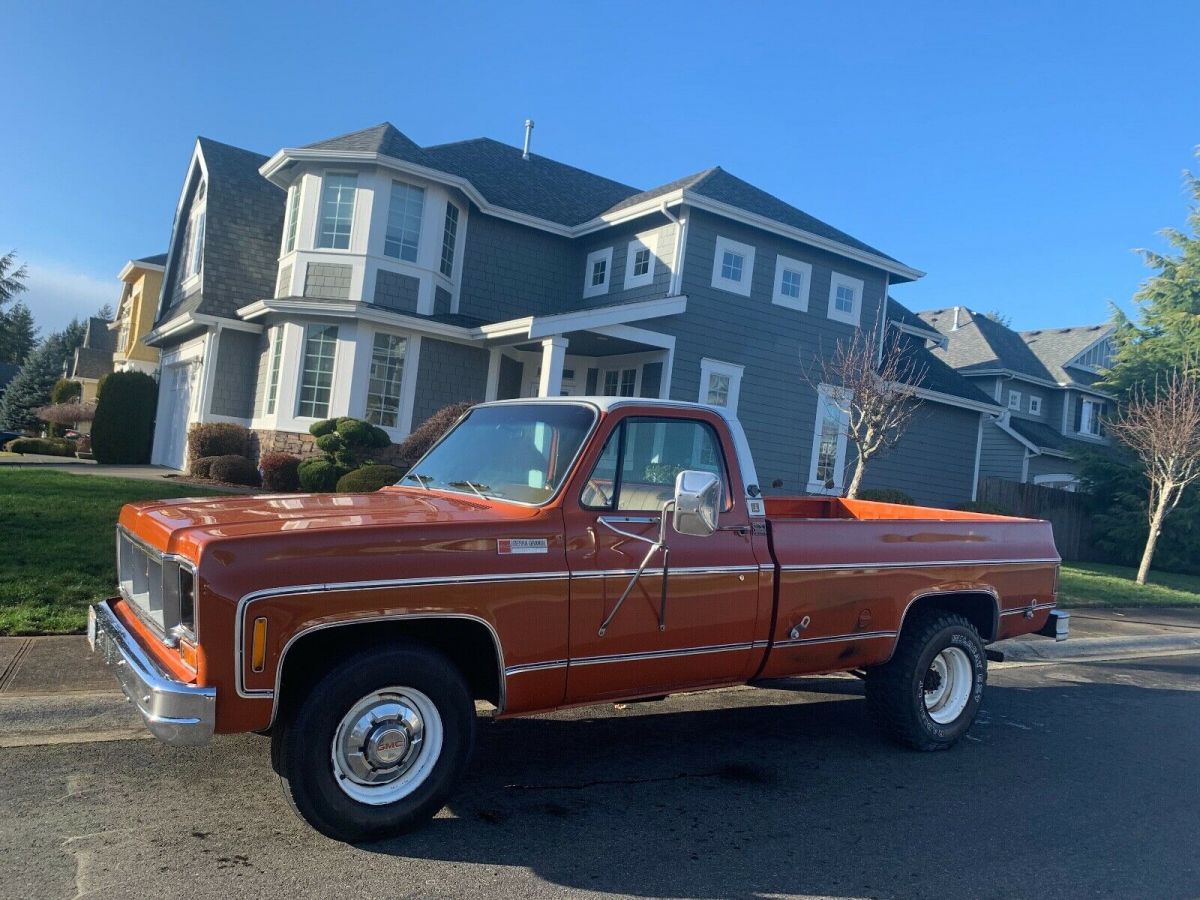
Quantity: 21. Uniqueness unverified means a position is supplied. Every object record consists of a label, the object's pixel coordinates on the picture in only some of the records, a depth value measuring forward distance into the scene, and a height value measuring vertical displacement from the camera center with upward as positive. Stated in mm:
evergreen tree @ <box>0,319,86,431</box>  44812 +1065
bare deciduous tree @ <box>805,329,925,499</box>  13359 +1719
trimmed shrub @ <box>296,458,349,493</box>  14195 -520
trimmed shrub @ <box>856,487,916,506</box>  18281 +182
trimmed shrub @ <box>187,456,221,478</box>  15945 -658
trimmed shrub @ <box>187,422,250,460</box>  16938 -174
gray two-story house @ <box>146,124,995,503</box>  16734 +3455
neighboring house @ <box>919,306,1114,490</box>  31125 +5109
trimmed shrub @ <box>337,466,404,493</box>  12992 -462
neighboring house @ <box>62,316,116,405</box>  41031 +2722
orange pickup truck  3410 -603
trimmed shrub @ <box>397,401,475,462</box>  14406 +339
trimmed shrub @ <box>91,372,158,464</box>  20359 +23
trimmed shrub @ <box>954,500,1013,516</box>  20906 +182
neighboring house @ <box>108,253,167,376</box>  31172 +3956
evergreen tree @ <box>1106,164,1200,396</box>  25641 +6181
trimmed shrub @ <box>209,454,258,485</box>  15586 -648
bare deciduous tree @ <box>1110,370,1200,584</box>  17047 +1785
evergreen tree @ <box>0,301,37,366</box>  63562 +5607
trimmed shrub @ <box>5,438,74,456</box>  25344 -989
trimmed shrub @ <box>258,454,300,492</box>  15391 -566
